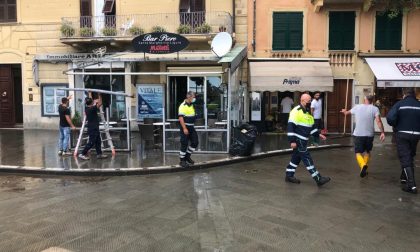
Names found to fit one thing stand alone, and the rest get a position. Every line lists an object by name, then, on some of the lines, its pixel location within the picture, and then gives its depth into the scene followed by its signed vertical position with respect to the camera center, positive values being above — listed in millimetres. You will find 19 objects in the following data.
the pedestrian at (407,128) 8180 -510
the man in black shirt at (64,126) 11922 -718
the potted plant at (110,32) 17984 +2742
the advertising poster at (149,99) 18406 +13
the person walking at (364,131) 9375 -658
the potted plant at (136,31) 17953 +2780
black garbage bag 11688 -1091
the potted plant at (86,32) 18078 +2751
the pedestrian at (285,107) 17922 -281
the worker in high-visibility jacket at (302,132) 8420 -609
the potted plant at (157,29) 17938 +2859
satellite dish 12414 +1590
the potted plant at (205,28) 17578 +2838
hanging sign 12047 +1550
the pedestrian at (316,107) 14734 -229
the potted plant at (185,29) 17683 +2816
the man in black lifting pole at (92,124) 11414 -626
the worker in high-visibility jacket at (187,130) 10438 -721
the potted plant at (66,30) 18219 +2847
